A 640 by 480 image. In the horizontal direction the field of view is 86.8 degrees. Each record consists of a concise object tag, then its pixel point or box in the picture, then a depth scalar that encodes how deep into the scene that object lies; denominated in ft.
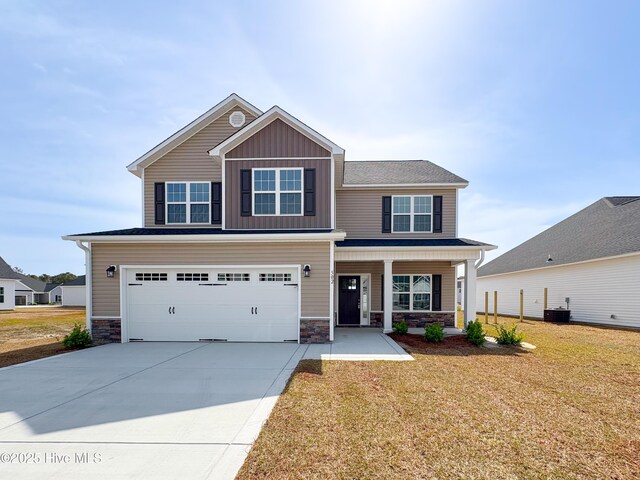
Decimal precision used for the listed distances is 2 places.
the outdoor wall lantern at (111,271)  34.96
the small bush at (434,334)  34.88
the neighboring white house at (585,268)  48.83
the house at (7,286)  96.48
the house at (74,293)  127.34
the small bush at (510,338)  33.78
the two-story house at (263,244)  34.37
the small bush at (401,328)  38.42
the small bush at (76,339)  32.58
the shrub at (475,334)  33.60
